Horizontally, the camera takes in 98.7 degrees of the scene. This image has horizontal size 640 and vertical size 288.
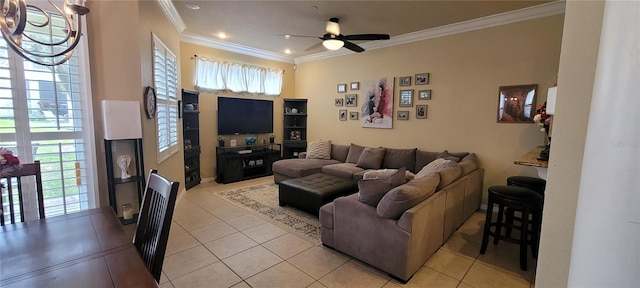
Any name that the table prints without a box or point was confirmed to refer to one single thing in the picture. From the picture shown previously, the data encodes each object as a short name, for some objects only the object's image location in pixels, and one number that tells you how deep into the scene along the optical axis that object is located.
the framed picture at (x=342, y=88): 5.75
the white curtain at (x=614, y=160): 0.49
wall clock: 2.88
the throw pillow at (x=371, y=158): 4.88
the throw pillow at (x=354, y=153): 5.36
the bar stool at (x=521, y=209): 2.46
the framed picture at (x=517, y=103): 3.62
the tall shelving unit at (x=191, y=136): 4.87
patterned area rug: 3.31
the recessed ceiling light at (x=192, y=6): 3.57
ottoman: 3.60
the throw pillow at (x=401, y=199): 2.23
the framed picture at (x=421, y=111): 4.60
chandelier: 1.22
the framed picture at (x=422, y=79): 4.54
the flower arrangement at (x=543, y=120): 2.74
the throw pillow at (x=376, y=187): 2.44
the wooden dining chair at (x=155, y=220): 1.29
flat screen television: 5.57
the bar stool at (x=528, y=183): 3.13
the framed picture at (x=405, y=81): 4.77
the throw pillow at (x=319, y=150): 5.74
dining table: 1.06
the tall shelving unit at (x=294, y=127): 6.52
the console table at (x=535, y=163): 2.12
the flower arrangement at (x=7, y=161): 1.39
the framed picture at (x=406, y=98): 4.77
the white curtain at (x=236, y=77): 5.22
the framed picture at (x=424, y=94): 4.54
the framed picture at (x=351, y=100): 5.60
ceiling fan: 3.60
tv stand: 5.39
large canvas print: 5.05
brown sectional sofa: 2.25
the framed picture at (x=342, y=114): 5.83
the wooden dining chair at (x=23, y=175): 1.73
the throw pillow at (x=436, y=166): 3.20
